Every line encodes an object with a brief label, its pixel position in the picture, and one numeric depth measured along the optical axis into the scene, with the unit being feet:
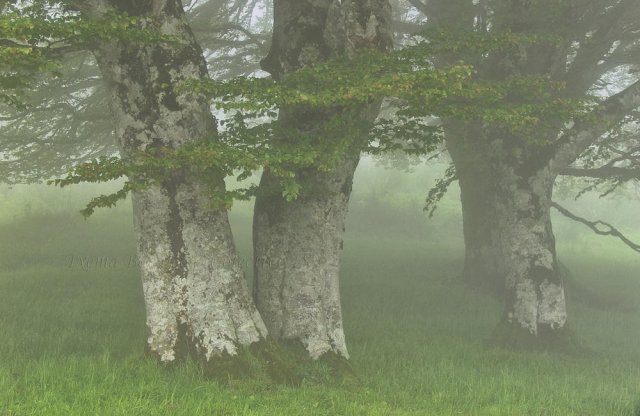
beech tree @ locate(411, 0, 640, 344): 82.89
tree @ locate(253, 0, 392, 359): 56.39
